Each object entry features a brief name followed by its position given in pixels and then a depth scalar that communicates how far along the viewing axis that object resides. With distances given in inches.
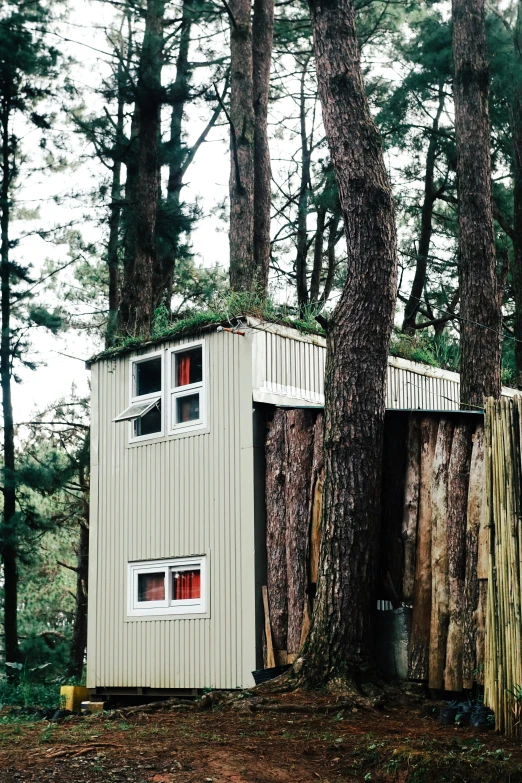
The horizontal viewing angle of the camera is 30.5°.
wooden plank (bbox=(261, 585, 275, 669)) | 406.3
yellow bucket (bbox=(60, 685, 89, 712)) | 483.5
